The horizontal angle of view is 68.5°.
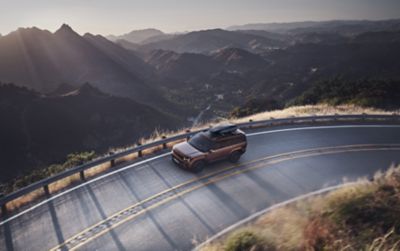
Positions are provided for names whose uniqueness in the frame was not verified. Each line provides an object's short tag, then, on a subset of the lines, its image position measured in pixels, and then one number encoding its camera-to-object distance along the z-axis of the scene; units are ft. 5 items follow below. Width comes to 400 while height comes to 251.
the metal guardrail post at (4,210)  29.96
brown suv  39.09
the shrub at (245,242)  19.67
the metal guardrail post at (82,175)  37.21
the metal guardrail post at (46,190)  33.74
